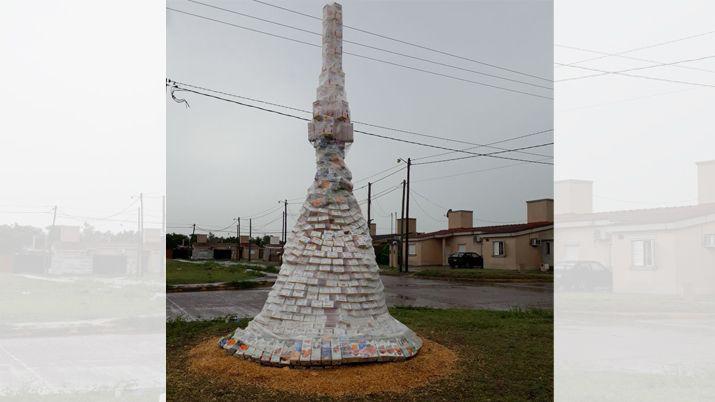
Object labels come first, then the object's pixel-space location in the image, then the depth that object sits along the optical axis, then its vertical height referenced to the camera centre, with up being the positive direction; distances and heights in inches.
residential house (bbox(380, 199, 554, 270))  1019.9 -27.8
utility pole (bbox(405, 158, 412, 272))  1117.5 +48.4
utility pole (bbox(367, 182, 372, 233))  1325.0 +78.5
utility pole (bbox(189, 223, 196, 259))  1980.1 -63.4
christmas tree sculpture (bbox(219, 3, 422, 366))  249.8 -27.2
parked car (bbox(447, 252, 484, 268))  1122.0 -67.8
